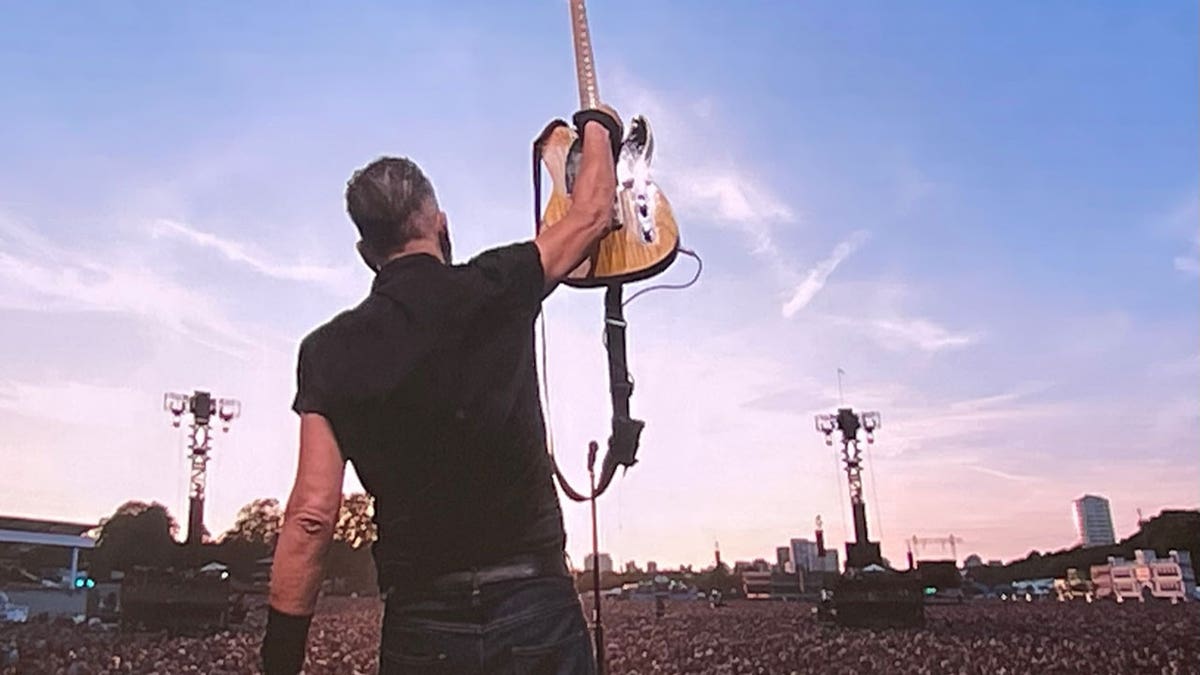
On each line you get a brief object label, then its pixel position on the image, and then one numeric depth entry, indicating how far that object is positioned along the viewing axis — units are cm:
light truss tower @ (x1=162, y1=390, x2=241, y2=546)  2092
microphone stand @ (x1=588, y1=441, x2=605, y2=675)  192
